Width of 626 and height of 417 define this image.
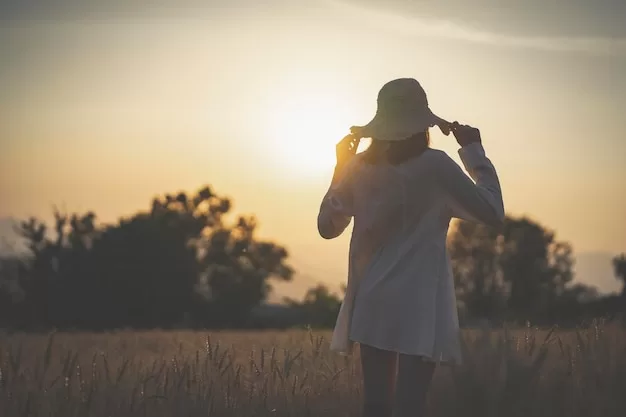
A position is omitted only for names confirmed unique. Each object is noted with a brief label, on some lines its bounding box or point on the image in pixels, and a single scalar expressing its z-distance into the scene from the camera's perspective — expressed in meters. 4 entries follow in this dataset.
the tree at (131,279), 58.34
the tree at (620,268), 63.17
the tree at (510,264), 67.06
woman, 4.74
